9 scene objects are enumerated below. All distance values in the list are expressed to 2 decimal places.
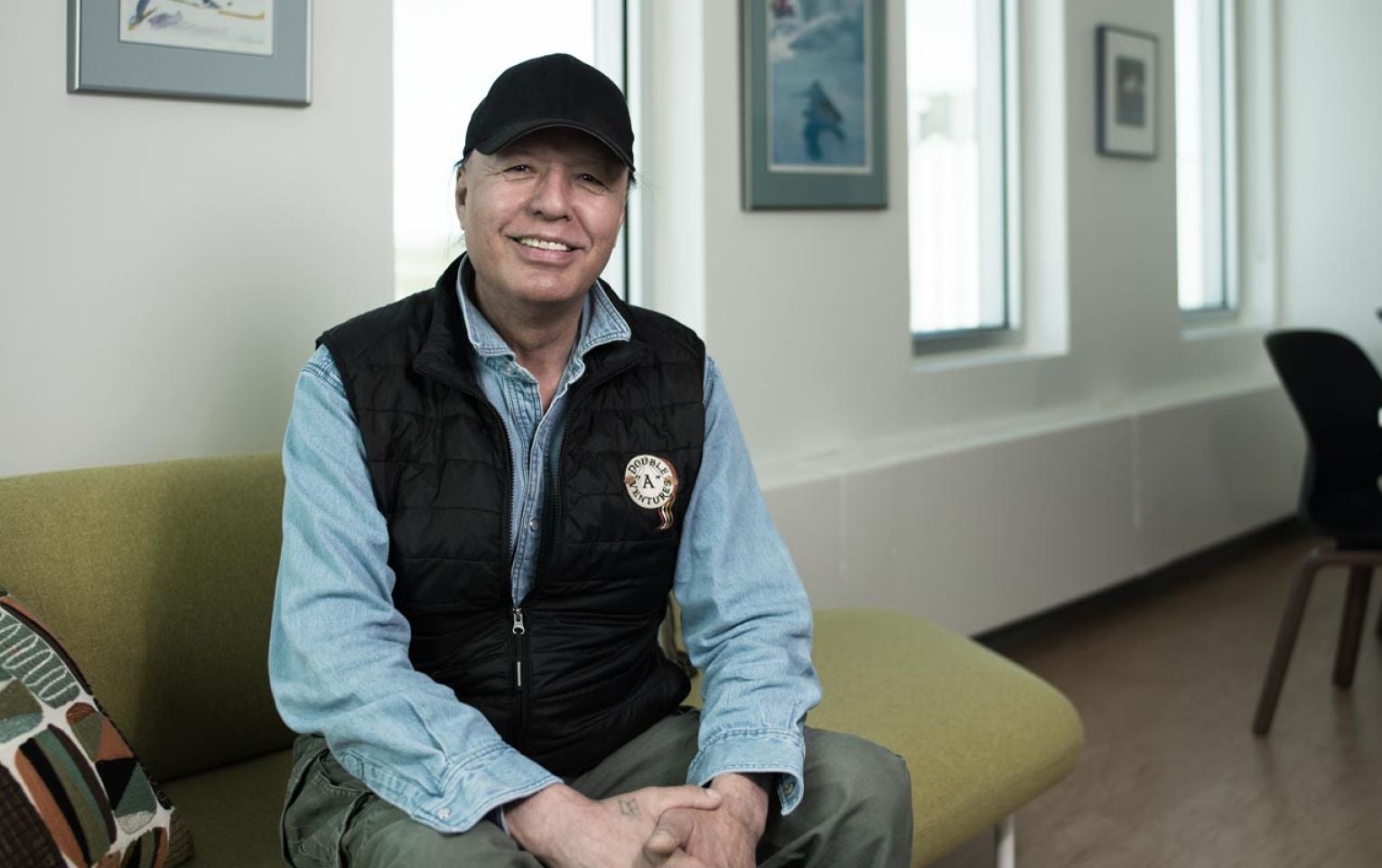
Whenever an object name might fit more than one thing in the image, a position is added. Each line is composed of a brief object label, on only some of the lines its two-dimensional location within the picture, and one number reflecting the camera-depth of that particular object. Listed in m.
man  1.44
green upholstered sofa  1.78
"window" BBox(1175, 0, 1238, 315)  5.39
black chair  3.19
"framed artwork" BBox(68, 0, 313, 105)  2.06
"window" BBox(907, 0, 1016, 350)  3.99
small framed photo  4.38
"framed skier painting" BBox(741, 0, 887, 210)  3.16
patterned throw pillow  1.42
